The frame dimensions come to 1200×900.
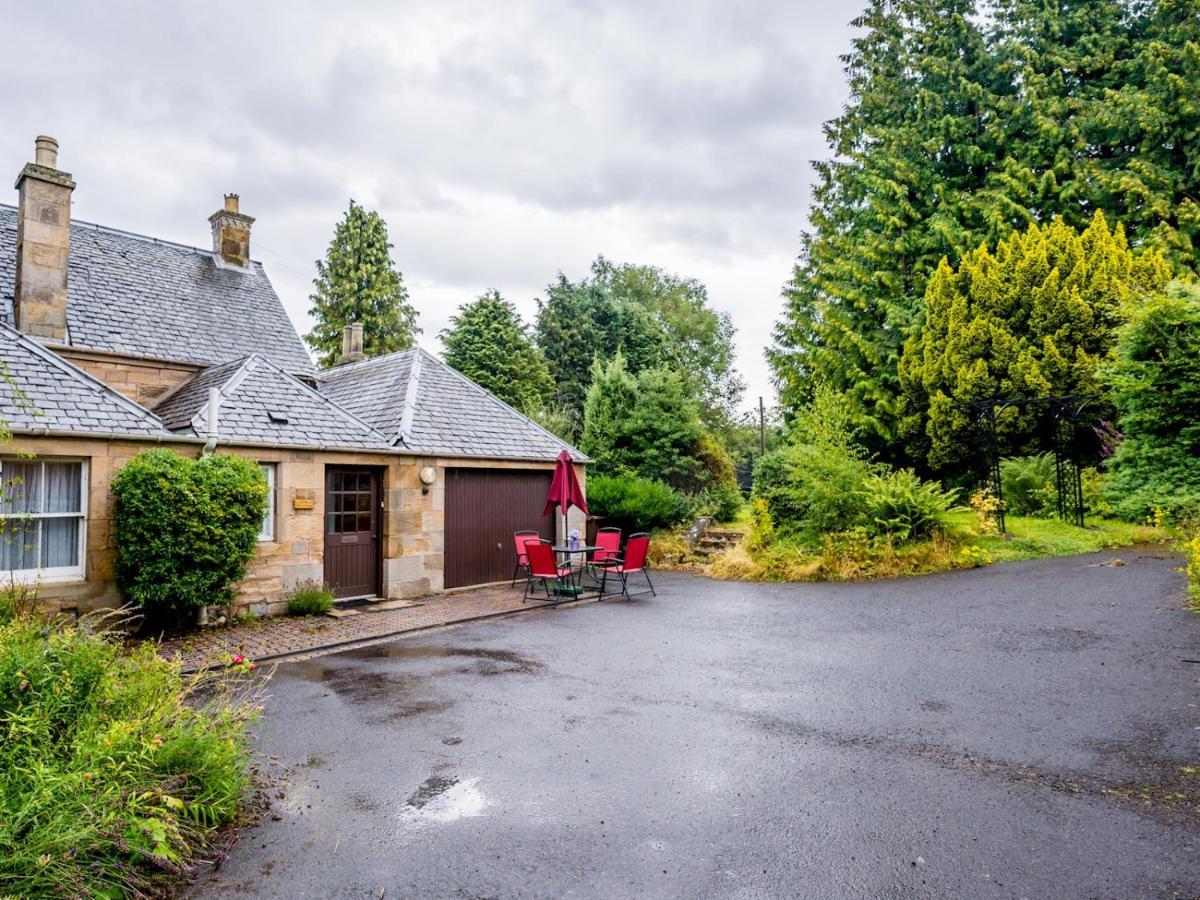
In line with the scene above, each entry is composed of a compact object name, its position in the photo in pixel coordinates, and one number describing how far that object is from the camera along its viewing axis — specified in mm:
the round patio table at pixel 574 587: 11344
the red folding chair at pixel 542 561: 10984
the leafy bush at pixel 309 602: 10055
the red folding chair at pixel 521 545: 12781
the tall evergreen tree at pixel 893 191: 19797
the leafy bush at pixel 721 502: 18031
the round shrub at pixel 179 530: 8258
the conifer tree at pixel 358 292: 32219
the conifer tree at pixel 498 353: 27141
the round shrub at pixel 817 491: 13062
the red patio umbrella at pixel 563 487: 11877
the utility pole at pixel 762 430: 43625
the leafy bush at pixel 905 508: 12516
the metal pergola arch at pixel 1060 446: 13562
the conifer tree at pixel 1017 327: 15156
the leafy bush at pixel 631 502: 16375
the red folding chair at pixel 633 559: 11586
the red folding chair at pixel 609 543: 13032
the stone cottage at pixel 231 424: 8500
